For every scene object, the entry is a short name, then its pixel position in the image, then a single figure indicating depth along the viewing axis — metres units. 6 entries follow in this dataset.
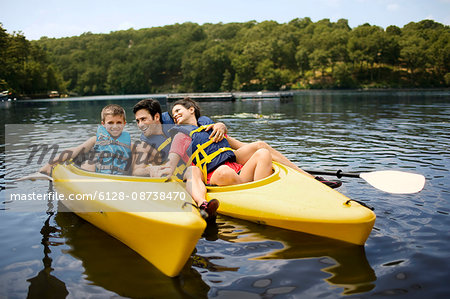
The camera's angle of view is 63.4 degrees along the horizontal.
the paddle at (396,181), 3.69
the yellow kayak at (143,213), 2.76
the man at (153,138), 4.41
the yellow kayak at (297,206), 3.29
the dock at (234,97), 38.68
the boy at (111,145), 4.32
